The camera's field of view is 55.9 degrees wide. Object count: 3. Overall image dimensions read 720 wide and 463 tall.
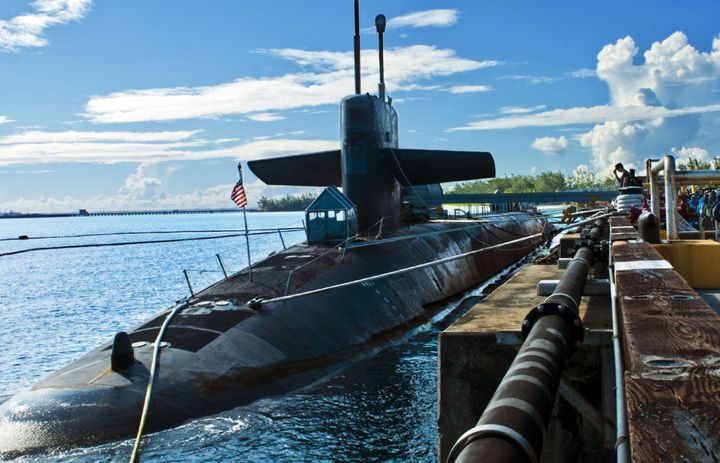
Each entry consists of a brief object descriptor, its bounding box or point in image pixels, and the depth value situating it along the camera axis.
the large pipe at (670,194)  7.89
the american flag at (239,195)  13.68
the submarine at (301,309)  8.27
